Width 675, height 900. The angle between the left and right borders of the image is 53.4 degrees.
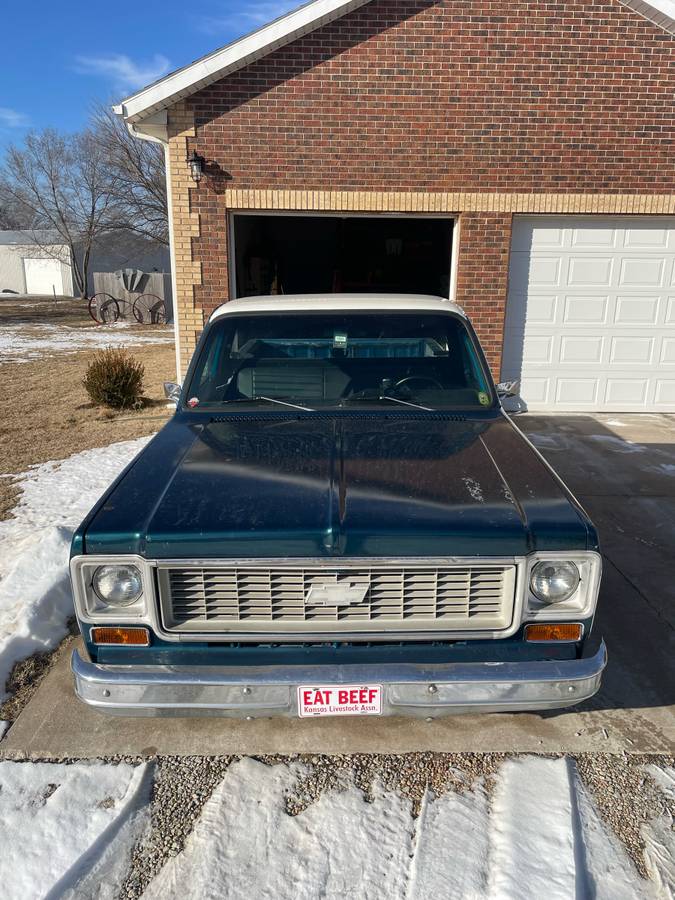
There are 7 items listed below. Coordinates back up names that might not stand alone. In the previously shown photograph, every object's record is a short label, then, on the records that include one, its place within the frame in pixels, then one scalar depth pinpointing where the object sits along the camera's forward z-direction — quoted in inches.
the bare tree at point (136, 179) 1302.9
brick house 295.6
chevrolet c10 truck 89.5
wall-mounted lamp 298.2
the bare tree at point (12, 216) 1704.0
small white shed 1697.8
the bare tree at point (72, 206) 1390.3
